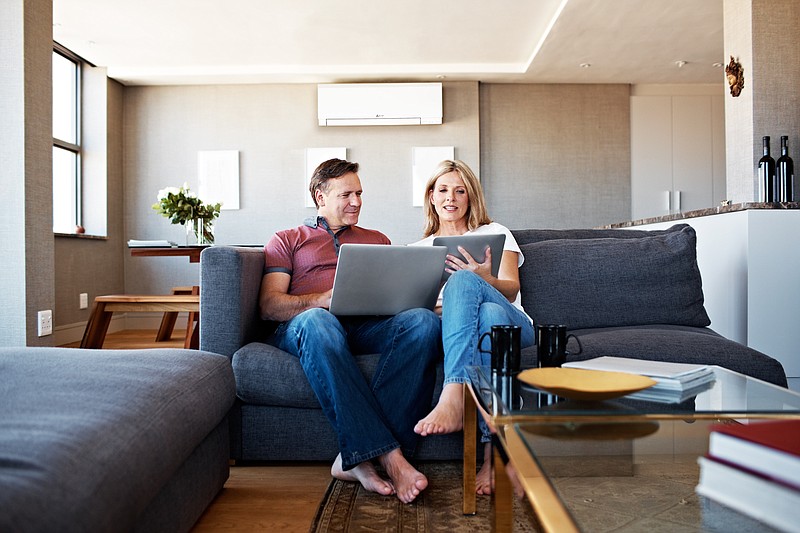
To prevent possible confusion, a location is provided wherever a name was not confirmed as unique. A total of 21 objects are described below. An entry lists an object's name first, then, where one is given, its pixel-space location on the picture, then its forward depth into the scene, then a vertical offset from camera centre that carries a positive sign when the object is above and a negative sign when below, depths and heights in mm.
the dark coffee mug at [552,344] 1384 -169
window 5465 +1140
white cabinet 6367 +1117
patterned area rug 1550 -623
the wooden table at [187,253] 3860 +105
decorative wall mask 3625 +1072
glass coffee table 991 -290
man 1758 -243
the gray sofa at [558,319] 1959 -188
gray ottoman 865 -277
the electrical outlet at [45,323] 3518 -282
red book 679 -206
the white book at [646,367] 1245 -209
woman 1762 -76
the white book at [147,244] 3895 +164
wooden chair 3502 -196
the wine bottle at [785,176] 3305 +456
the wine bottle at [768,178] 3357 +452
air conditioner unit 6023 +1562
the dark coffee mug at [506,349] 1327 -171
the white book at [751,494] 676 -260
